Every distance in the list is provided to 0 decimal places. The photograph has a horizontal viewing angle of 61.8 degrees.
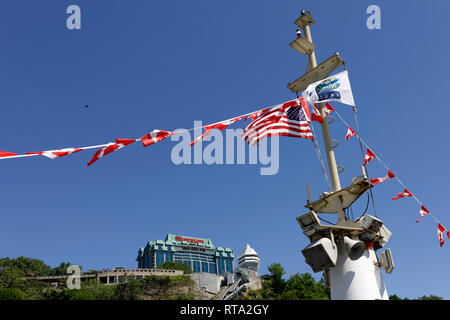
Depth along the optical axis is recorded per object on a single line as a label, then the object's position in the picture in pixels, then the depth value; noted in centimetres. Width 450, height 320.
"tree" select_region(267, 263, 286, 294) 7979
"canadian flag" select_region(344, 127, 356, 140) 1747
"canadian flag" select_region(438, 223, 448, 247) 1728
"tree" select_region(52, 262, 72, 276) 8778
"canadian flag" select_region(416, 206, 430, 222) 1730
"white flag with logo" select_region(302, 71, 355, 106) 1429
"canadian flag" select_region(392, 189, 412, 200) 1777
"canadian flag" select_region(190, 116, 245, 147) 1263
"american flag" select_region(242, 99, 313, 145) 1461
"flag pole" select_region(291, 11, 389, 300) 1148
